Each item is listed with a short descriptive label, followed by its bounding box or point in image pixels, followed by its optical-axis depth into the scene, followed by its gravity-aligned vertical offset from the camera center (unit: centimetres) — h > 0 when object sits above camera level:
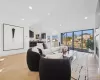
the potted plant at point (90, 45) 448 -41
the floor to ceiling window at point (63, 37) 705 +22
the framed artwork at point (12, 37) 456 +19
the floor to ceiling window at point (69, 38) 649 +14
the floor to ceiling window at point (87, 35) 532 +38
